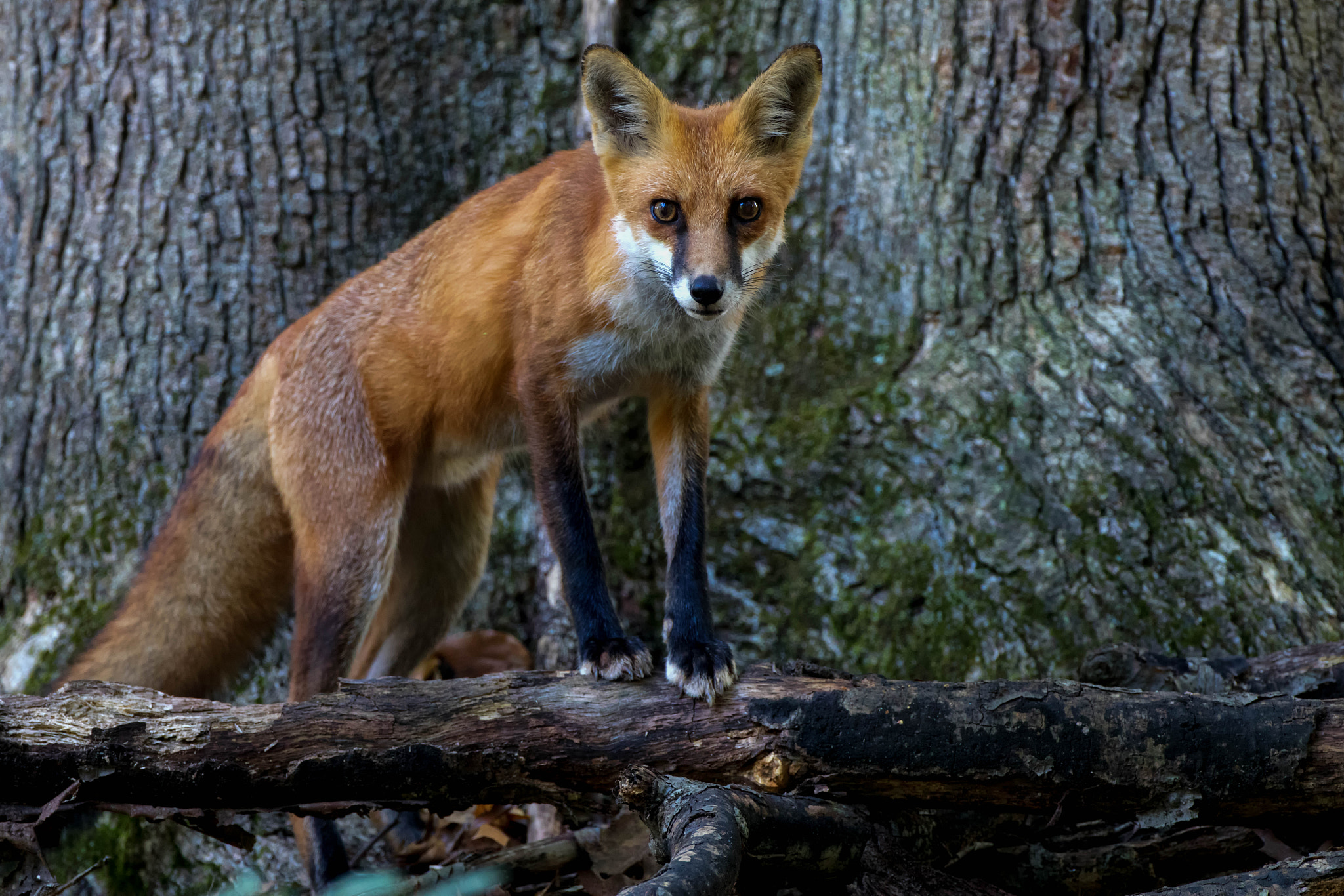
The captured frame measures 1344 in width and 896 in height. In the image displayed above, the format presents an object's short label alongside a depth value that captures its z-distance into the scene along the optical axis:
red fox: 6.40
